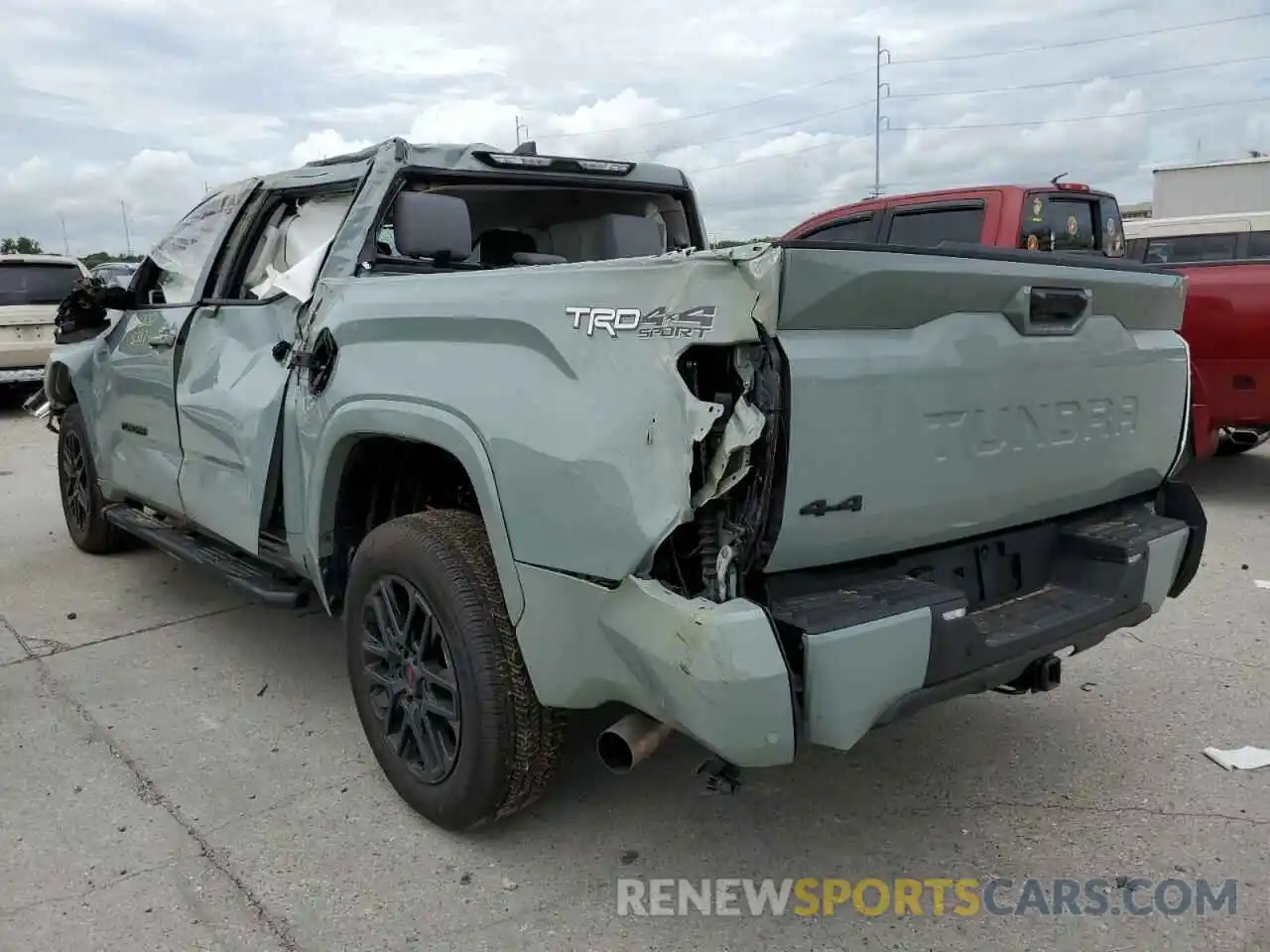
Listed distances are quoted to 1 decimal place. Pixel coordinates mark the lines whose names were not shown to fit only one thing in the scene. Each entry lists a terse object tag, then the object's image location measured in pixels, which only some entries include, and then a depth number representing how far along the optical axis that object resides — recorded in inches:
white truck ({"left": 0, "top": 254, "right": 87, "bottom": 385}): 478.5
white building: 745.0
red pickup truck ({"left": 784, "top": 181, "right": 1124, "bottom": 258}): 284.8
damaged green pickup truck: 87.6
